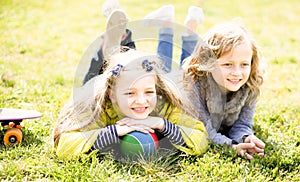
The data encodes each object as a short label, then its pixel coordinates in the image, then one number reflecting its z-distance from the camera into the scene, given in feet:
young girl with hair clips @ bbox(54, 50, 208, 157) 10.09
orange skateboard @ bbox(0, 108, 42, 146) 10.70
